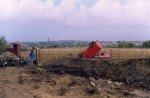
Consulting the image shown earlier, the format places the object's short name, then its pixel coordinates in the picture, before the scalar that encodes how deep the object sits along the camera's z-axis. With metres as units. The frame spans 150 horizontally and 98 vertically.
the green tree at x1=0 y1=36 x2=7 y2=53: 23.06
